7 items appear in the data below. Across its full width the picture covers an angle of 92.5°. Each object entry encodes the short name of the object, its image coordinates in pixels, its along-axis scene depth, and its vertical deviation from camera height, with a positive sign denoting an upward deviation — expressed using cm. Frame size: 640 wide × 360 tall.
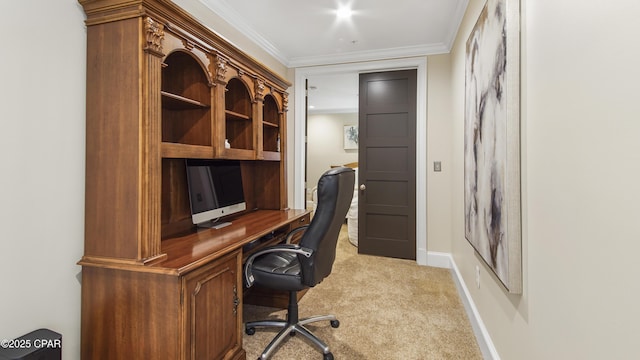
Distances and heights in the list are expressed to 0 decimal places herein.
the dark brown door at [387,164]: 379 +19
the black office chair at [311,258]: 177 -49
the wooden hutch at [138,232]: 140 -25
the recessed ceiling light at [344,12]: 274 +154
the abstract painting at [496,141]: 133 +20
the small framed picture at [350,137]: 726 +100
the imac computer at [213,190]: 207 -8
